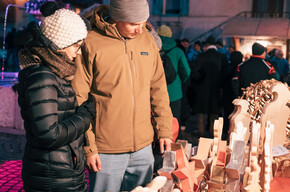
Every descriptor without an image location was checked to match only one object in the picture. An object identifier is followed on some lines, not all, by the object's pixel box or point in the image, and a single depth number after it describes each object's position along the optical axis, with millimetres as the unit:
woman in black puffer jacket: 2041
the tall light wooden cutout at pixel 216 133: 2037
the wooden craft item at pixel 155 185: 1480
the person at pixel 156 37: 3330
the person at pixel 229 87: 6977
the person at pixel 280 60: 9000
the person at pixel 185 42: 9500
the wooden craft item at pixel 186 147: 2115
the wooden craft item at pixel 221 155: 2004
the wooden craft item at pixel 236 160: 1825
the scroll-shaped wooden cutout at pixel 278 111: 2457
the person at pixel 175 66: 5398
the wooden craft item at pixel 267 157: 1928
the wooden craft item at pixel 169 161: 1801
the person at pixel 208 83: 7086
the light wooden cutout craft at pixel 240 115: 2428
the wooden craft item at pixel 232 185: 1841
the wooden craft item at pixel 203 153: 1980
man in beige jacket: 2441
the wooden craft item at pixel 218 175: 1866
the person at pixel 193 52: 10074
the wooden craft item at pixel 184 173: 1822
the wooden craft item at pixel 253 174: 1816
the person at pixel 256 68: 5907
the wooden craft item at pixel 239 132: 2264
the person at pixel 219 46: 11463
